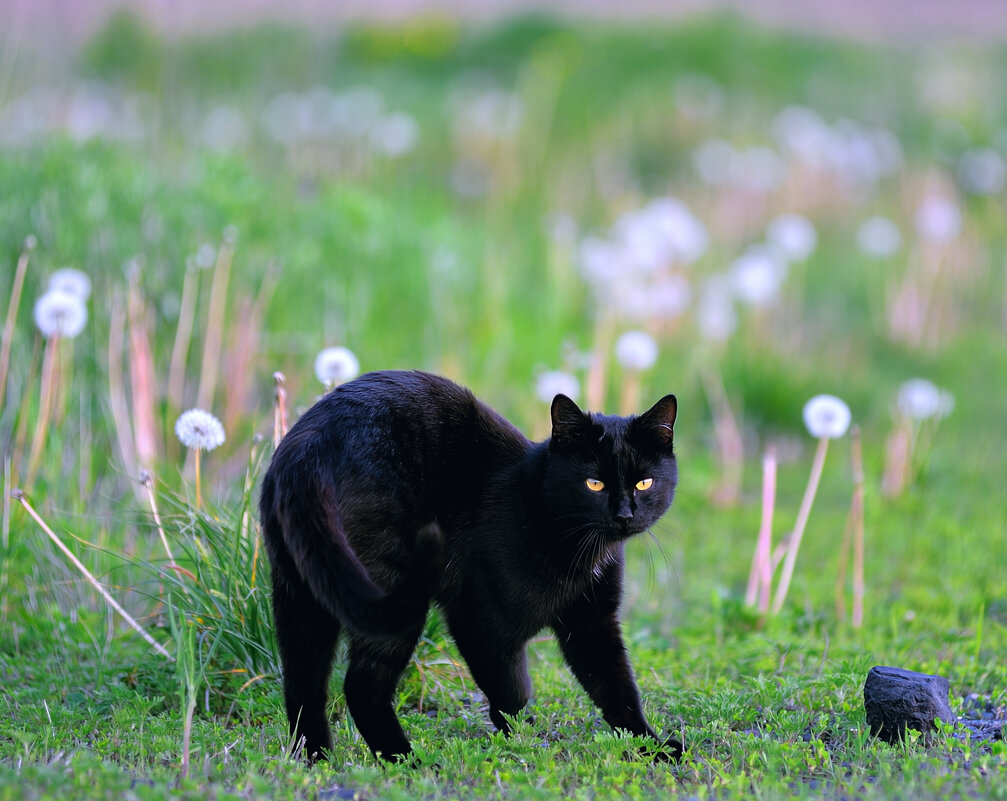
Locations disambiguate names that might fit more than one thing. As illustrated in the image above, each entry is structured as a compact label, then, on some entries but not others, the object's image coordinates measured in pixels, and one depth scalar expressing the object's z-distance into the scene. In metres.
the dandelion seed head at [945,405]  13.98
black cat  6.05
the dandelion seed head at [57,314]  8.29
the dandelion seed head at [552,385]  11.50
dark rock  6.25
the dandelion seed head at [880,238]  19.78
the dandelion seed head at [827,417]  8.44
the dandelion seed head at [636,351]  11.59
